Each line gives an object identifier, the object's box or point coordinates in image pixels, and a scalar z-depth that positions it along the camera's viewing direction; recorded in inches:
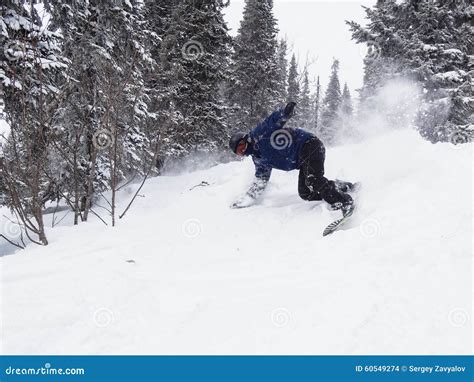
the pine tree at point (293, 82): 1349.2
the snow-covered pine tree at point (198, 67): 547.8
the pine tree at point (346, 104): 1764.8
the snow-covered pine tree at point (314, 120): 1561.6
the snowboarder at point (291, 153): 197.3
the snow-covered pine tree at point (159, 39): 439.5
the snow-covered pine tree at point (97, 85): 247.0
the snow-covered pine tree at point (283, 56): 1460.0
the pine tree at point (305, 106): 1526.0
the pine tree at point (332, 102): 1614.7
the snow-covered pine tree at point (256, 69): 802.8
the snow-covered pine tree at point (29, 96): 185.8
